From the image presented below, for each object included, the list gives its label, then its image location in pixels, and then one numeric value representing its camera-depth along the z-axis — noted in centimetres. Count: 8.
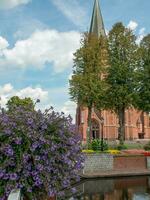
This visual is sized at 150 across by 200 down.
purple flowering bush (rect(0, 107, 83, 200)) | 758
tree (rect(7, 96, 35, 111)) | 5398
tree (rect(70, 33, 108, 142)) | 3944
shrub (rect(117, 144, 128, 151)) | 3546
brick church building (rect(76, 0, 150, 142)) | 6432
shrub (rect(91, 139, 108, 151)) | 2823
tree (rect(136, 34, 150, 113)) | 4016
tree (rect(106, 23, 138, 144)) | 3956
